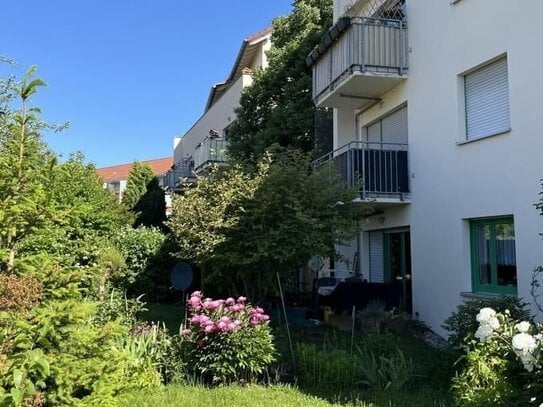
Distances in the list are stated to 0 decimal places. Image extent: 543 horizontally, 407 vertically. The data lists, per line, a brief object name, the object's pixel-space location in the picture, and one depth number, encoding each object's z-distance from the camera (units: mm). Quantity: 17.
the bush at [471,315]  7574
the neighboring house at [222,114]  25781
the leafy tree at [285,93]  21156
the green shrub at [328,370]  7465
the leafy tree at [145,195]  28438
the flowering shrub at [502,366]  4559
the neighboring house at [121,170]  68000
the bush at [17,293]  4422
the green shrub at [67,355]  4262
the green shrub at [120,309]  9570
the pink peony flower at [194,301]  7971
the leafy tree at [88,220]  12891
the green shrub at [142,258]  15540
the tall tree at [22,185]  4812
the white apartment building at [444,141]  9484
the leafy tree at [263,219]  10727
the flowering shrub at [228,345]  7336
